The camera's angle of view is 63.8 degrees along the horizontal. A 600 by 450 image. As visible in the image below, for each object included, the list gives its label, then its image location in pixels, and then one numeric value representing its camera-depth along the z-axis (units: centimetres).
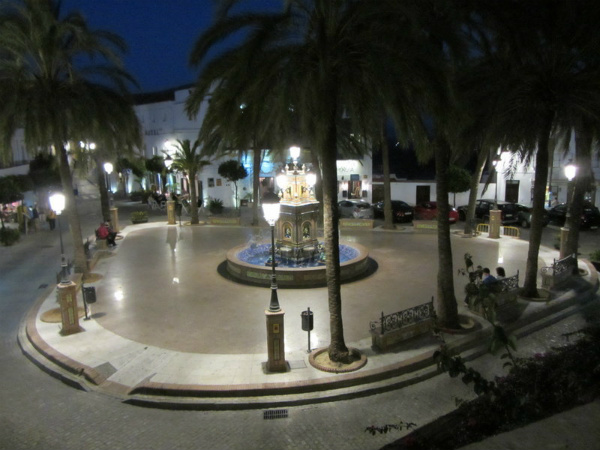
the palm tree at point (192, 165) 2686
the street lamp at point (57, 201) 1302
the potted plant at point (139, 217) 2745
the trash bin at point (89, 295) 1194
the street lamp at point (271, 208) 1045
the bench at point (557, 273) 1390
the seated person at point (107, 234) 2041
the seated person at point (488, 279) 1192
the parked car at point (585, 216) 2430
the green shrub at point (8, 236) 2188
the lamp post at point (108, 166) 2286
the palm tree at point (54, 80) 1296
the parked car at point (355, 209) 2865
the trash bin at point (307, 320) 974
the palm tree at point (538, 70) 1069
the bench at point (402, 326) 1005
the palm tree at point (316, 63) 813
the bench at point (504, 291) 1178
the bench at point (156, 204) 3594
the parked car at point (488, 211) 2641
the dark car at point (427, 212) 2728
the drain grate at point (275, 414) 798
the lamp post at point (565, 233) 1569
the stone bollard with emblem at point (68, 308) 1105
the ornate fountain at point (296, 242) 1595
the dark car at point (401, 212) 2825
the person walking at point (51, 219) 2558
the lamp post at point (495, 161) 1787
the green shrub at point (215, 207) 3192
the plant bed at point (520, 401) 530
